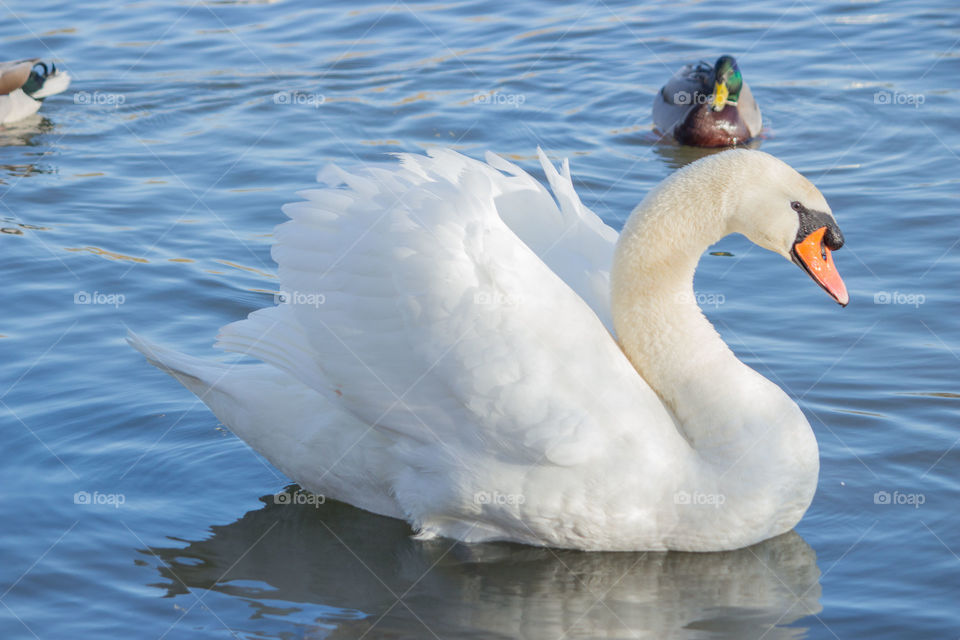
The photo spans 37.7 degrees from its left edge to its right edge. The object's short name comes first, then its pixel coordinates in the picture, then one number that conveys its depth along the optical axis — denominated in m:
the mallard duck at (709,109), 11.07
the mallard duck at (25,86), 11.65
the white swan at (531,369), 5.25
